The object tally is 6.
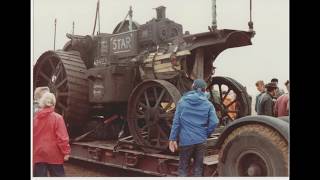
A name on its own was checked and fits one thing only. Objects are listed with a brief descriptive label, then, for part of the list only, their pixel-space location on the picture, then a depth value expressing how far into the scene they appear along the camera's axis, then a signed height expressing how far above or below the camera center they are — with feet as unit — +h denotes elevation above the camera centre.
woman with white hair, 21.13 -1.67
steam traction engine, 27.17 +1.24
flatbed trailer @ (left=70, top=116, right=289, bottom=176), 19.11 -2.02
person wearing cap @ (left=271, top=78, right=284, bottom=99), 32.24 +0.39
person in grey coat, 29.07 -0.18
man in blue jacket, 21.65 -1.26
